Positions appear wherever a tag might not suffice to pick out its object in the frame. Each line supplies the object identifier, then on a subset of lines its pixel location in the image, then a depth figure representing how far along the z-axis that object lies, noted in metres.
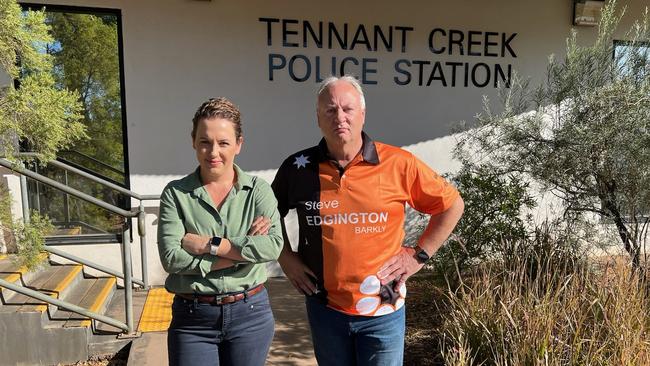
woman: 1.67
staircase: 3.09
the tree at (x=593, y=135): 3.23
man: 1.76
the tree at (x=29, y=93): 2.27
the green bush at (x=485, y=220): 3.85
